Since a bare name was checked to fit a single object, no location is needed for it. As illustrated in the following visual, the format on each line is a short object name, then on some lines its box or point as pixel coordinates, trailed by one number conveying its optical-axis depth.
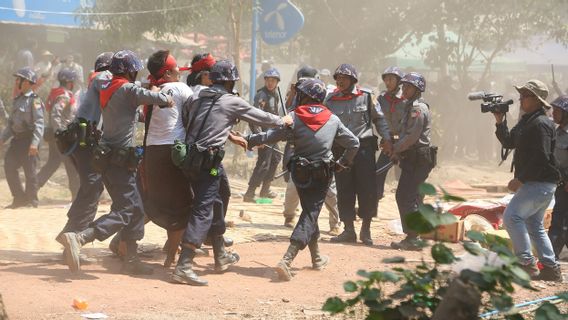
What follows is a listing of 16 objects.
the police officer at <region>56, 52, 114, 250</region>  8.48
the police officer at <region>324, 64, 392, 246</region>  10.28
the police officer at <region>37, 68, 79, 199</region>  12.80
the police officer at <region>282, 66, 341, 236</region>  10.97
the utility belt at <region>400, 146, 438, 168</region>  10.32
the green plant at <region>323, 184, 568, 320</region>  4.77
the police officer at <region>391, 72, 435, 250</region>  10.28
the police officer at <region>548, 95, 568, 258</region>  9.30
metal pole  18.16
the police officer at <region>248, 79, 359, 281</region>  8.39
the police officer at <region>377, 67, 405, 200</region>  11.11
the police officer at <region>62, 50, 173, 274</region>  7.95
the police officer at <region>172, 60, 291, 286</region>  7.87
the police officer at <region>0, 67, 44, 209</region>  12.64
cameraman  8.37
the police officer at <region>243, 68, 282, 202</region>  13.40
